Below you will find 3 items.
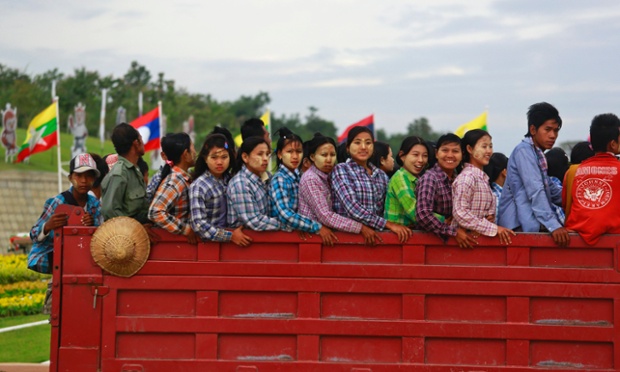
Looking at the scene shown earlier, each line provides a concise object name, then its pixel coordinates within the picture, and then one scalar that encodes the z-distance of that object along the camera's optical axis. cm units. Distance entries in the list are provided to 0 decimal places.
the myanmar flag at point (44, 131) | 2230
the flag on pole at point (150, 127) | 2202
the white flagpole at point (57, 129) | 2300
